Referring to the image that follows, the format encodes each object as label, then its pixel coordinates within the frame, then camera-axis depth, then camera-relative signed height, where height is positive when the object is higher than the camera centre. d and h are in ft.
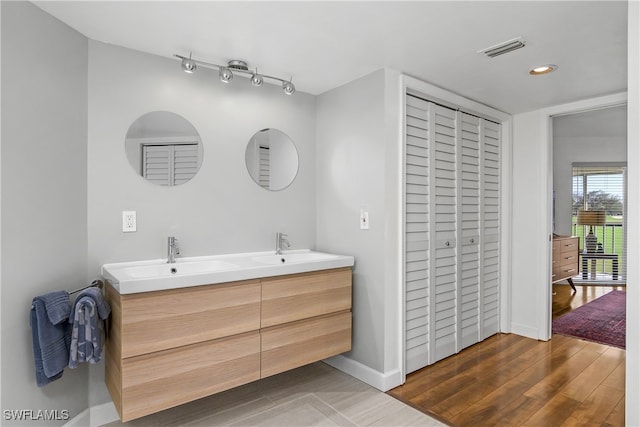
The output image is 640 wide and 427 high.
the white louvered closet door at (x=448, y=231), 9.25 -0.44
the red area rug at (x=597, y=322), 11.81 -3.82
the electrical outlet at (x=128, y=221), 7.40 -0.13
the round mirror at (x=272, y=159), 9.20 +1.43
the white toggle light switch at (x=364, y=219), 8.89 -0.10
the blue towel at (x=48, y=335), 5.68 -1.88
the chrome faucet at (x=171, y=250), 7.75 -0.74
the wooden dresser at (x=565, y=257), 16.01 -1.88
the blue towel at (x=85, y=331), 5.92 -1.88
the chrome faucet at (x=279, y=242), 9.51 -0.70
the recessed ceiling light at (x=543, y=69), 8.26 +3.31
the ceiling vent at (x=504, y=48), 7.07 +3.32
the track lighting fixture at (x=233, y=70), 7.25 +3.09
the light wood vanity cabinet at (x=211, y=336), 5.99 -2.26
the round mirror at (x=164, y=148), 7.58 +1.41
